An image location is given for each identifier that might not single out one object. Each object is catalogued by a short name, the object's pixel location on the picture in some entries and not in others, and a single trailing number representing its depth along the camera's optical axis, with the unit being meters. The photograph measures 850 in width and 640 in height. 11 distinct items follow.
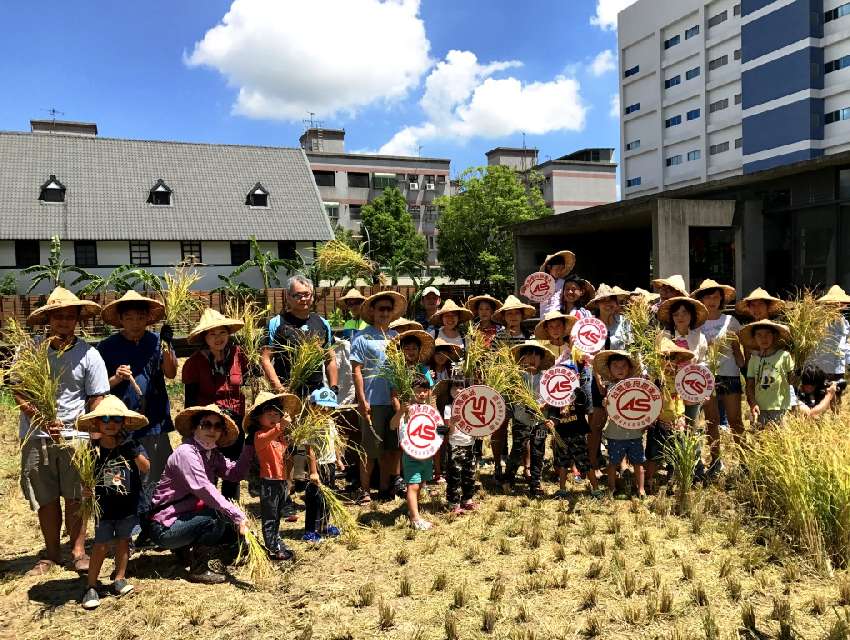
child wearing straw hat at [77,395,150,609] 3.87
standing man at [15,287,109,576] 4.17
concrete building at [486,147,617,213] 58.56
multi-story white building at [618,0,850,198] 36.22
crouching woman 4.17
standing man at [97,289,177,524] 4.43
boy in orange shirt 4.38
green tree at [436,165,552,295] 33.56
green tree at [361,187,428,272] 41.56
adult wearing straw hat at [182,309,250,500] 4.57
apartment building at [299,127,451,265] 49.69
